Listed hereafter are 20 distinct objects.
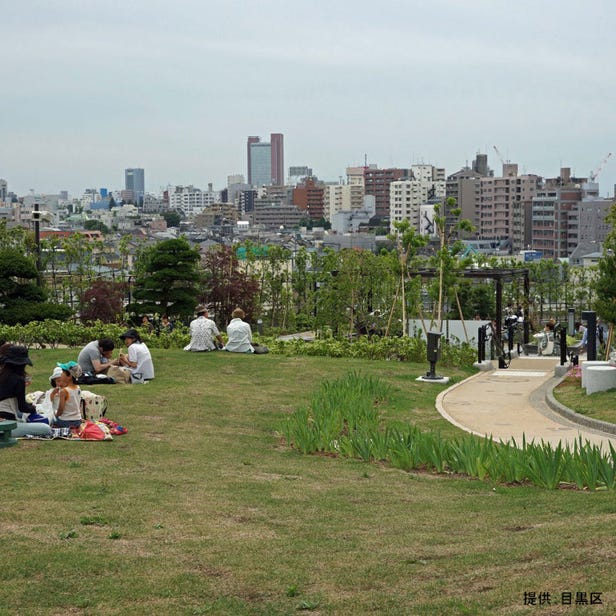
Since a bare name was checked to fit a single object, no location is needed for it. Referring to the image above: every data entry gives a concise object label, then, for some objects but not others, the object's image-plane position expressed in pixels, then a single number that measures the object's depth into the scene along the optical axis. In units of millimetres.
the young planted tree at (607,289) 18688
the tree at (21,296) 24328
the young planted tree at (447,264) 26222
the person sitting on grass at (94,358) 16281
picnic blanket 11875
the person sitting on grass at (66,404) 12031
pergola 27141
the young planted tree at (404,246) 26781
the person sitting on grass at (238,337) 20969
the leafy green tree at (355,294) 35812
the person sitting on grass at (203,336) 20828
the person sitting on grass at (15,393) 11695
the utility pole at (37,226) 28141
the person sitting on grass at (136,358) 16766
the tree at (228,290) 40938
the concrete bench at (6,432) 11077
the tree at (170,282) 32125
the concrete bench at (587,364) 17281
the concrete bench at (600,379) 16891
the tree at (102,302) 36406
